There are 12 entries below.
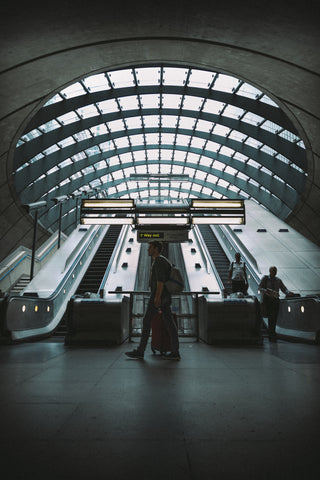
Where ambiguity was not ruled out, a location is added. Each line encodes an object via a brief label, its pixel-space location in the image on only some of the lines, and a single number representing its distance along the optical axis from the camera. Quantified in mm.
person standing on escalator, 9094
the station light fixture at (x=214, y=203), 12238
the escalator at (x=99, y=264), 12641
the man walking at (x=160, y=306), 4926
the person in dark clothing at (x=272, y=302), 7477
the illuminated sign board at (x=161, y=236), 13258
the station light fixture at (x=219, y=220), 12336
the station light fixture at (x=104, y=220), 12336
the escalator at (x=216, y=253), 14206
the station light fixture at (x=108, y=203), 12297
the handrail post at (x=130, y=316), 7665
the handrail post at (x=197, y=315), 7795
